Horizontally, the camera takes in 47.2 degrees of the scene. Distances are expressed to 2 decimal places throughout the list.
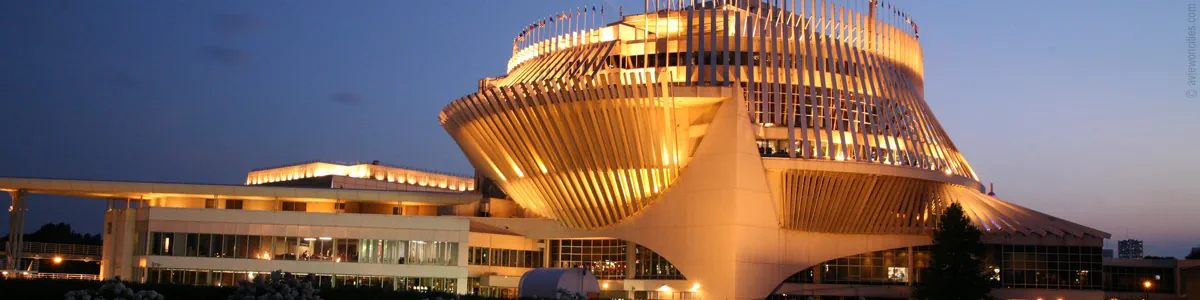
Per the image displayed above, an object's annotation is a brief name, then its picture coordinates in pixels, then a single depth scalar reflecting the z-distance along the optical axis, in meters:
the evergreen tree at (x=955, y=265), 67.44
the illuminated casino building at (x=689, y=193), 69.81
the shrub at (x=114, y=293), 32.50
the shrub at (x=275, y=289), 32.78
